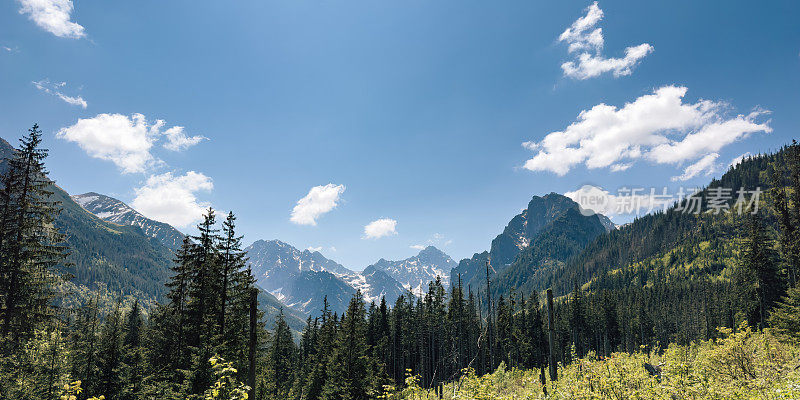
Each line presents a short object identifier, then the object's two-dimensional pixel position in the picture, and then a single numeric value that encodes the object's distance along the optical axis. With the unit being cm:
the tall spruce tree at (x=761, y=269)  4419
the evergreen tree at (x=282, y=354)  6288
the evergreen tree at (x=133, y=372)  3056
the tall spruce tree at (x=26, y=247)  2156
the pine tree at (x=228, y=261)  2611
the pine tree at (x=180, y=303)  2644
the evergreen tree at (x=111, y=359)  3281
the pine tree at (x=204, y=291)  2530
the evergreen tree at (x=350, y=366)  3666
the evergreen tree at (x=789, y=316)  3054
